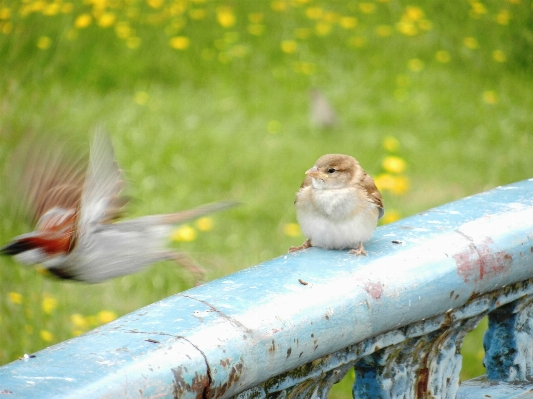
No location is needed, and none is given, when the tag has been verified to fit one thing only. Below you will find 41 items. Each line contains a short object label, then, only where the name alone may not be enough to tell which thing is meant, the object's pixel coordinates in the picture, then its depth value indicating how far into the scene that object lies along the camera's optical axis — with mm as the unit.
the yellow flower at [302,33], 15852
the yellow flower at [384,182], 9961
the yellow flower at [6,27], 5695
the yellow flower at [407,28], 15961
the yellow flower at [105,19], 12971
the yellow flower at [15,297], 5671
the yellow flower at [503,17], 15531
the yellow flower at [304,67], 14516
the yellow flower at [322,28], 16016
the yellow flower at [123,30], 15211
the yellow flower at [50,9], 5916
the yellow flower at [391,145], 11734
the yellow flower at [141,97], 12953
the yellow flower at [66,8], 7105
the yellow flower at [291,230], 9617
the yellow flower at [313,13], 16672
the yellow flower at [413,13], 16266
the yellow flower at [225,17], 15992
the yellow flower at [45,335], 5766
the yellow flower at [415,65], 14779
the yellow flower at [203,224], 9922
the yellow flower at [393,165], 10047
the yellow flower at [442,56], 15268
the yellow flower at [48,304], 6352
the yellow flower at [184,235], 9133
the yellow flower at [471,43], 15742
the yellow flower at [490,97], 13859
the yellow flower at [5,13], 5516
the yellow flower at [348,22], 16328
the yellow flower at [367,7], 17016
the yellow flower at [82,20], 7254
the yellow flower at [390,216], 8964
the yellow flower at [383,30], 16031
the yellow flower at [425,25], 16141
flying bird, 4223
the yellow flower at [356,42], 15620
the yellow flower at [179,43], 15061
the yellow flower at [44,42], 6175
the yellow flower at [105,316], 7203
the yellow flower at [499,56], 15187
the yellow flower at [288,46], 15240
